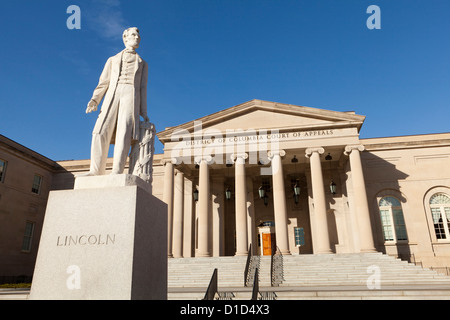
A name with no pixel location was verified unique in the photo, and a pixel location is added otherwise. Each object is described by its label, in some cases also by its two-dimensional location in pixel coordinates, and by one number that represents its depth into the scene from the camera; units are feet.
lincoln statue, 16.02
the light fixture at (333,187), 75.51
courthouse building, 73.26
